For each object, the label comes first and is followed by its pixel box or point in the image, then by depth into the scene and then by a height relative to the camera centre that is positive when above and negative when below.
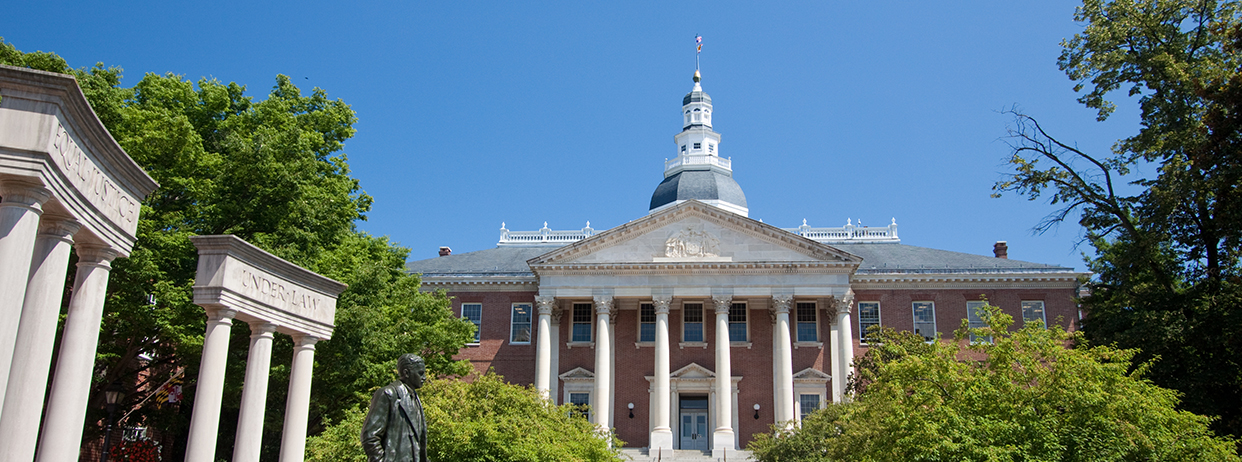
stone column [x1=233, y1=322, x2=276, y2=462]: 15.75 +0.92
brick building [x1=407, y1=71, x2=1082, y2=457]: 43.06 +7.02
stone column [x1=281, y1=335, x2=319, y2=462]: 16.95 +0.70
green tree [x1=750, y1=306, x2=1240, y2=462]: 15.70 +0.90
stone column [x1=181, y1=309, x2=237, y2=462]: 14.97 +0.91
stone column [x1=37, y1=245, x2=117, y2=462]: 12.30 +1.12
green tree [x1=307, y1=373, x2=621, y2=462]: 21.19 +0.55
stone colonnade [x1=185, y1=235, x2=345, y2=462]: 15.01 +2.22
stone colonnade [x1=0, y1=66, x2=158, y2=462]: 10.53 +2.62
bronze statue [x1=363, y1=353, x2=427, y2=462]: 9.38 +0.30
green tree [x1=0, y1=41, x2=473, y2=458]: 22.27 +5.87
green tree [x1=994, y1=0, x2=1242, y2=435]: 25.00 +7.26
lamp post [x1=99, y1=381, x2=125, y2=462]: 20.47 +1.12
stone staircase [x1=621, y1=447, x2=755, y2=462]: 39.53 +0.01
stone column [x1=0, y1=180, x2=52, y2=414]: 10.36 +2.19
